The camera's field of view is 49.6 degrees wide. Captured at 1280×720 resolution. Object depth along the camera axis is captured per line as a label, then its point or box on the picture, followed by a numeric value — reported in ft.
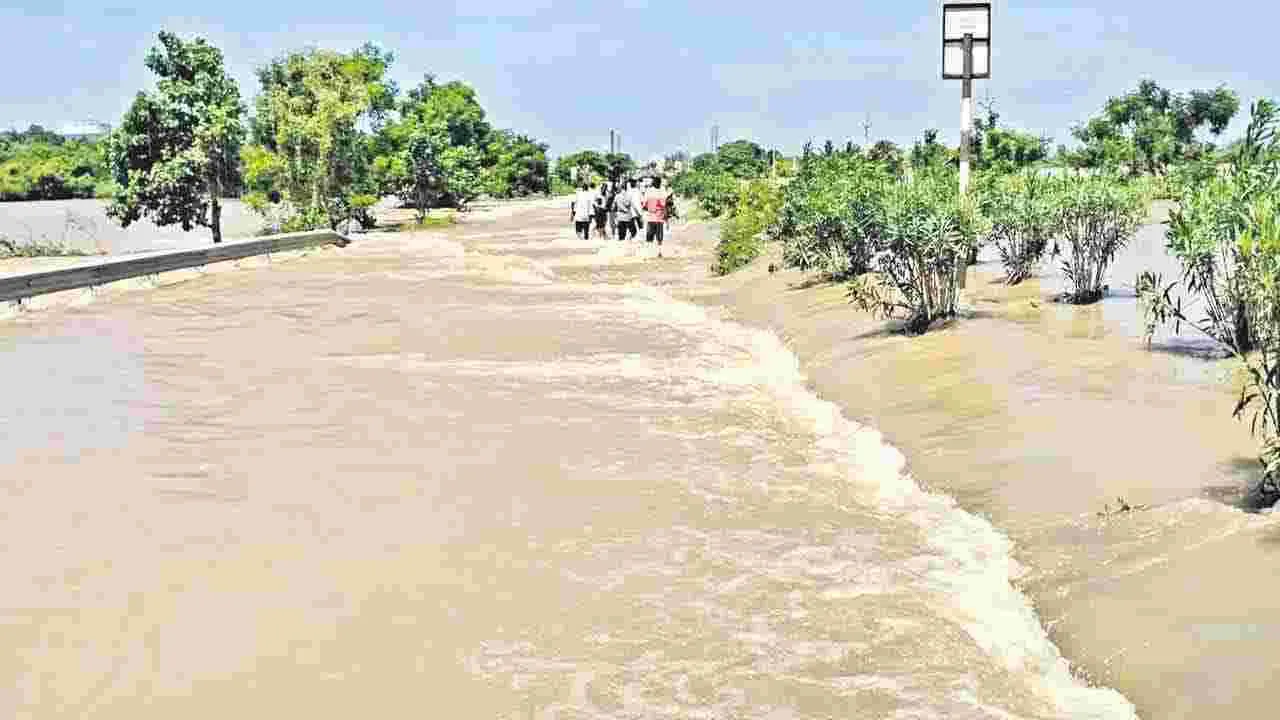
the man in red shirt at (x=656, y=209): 105.40
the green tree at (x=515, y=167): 327.26
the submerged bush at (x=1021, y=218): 60.23
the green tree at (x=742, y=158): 236.43
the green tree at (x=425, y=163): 200.03
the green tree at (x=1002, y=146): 102.11
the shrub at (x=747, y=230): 90.22
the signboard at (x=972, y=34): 52.95
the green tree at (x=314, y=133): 157.69
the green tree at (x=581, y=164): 411.95
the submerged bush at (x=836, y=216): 61.87
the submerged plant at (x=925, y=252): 46.83
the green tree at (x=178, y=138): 157.38
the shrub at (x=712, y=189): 166.93
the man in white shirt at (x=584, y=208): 122.42
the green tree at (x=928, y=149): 120.02
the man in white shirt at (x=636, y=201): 112.57
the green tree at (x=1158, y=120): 221.25
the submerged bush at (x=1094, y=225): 54.80
